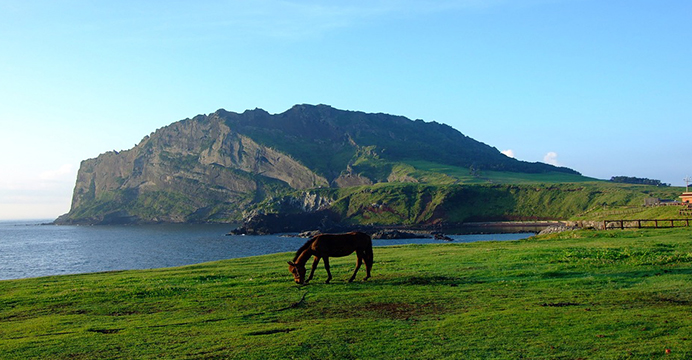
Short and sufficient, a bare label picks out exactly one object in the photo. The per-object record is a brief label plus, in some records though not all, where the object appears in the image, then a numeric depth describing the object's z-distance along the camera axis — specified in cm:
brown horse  2644
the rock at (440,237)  14426
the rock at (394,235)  16311
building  9670
